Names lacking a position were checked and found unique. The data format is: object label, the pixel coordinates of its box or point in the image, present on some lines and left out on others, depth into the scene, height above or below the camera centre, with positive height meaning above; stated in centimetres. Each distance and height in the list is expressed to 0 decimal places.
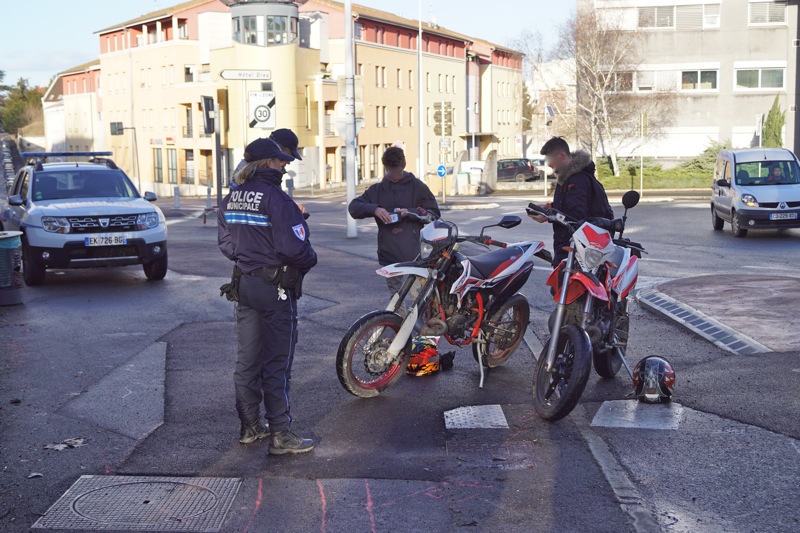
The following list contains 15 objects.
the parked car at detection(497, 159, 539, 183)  6006 -155
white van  2103 -109
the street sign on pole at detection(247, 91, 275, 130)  2308 +93
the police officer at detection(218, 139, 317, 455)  590 -76
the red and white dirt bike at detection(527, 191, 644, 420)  643 -119
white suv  1360 -96
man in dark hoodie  859 -48
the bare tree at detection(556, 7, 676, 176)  5469 +291
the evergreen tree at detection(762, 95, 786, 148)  5053 +55
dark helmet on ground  691 -162
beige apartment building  6588 +497
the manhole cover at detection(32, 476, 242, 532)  477 -173
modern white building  5391 +412
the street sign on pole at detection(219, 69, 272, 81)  2167 +164
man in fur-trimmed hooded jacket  830 -30
